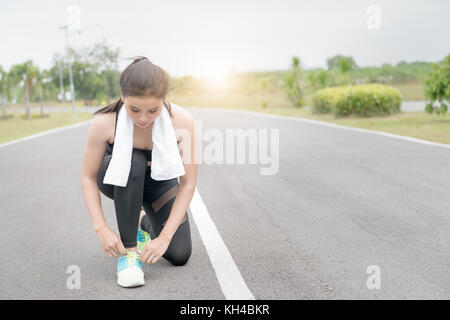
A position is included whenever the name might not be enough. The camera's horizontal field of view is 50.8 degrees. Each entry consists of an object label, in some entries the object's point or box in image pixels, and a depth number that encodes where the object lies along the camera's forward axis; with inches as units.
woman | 121.6
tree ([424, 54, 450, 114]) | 579.8
